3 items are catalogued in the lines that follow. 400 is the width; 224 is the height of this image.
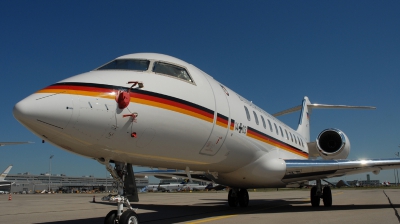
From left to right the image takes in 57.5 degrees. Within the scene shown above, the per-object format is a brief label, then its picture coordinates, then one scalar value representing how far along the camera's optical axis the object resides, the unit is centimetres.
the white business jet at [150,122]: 610
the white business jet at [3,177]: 6059
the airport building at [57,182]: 8400
